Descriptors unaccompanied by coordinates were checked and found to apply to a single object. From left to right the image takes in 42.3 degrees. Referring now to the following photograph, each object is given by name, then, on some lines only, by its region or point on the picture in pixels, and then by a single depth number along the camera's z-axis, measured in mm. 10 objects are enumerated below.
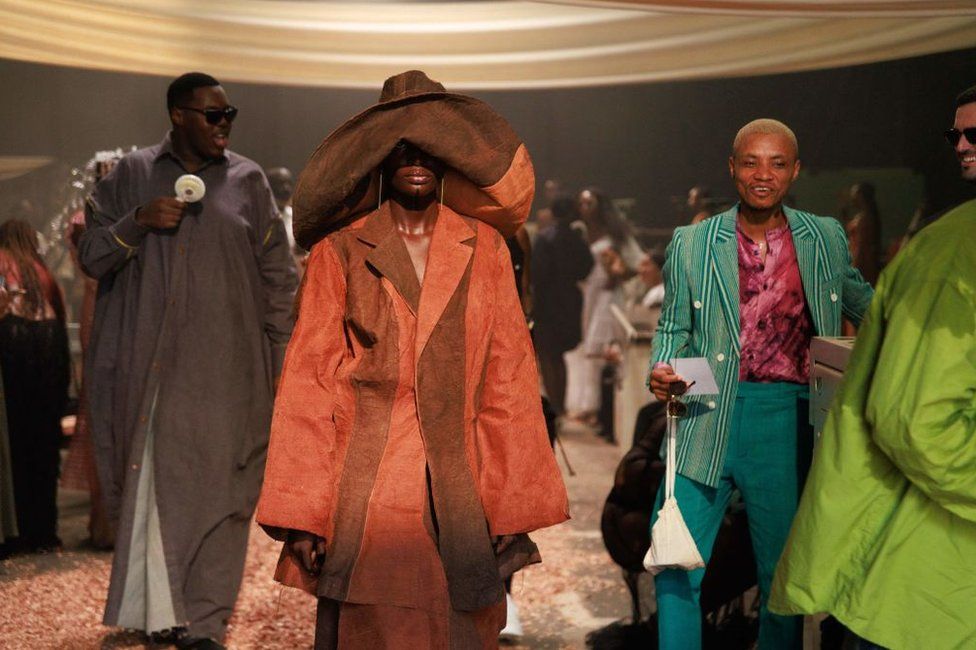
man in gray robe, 4848
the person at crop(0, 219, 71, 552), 6180
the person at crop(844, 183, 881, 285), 7621
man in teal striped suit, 4113
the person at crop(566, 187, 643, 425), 8617
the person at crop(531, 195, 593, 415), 8672
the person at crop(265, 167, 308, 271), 7668
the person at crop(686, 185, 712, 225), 8297
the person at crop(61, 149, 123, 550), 6395
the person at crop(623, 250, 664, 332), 8602
